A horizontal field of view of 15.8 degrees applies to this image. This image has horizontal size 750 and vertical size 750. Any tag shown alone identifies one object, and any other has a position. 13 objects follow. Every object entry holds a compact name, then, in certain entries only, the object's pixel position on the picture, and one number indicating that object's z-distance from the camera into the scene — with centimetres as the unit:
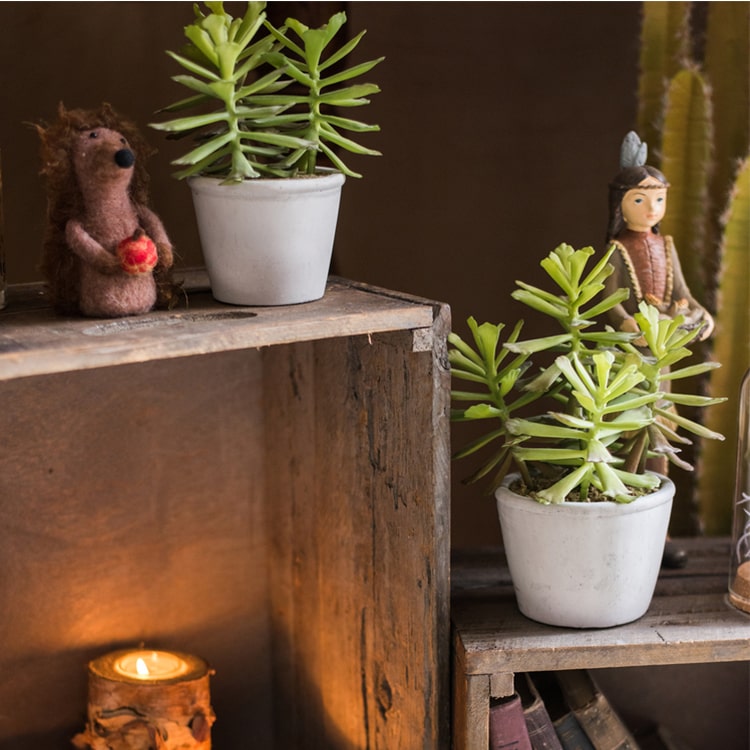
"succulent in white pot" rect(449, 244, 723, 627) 122
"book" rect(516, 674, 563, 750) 128
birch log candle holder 131
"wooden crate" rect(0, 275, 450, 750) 124
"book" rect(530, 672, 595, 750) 130
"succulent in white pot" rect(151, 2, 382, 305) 119
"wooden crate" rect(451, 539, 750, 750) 123
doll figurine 128
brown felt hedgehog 118
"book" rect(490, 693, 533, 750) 125
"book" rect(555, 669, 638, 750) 131
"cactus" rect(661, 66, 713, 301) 138
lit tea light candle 133
